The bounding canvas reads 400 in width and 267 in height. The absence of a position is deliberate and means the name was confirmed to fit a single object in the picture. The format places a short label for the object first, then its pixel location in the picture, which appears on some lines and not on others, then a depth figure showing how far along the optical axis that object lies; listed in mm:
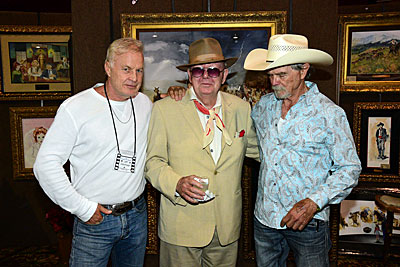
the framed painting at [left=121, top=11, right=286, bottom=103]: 2941
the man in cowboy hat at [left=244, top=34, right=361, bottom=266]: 2010
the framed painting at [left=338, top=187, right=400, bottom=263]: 3875
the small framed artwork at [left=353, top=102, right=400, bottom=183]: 3721
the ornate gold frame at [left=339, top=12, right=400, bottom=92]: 3629
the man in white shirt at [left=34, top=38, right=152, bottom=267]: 2031
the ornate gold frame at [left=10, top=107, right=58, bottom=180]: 4047
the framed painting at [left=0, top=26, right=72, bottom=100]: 3951
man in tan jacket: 2244
